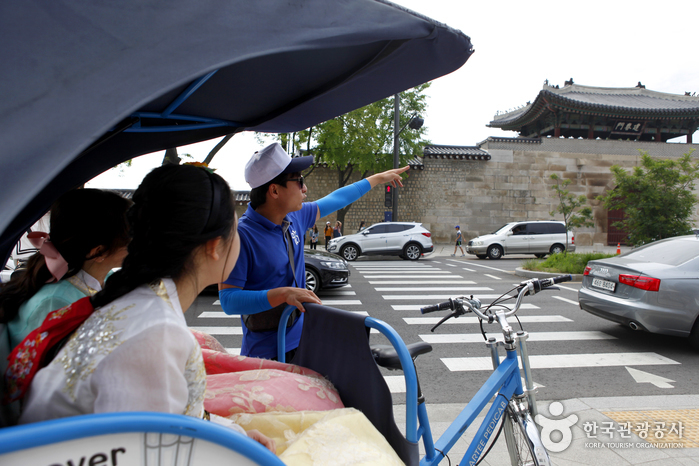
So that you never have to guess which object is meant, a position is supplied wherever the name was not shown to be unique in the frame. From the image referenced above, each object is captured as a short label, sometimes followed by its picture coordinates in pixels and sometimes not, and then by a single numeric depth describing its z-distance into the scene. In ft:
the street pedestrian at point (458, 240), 70.21
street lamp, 60.97
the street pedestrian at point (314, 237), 70.28
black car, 31.35
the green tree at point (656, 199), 41.81
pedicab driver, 6.57
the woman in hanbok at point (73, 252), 5.43
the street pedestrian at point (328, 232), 73.08
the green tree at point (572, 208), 49.60
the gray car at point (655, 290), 17.35
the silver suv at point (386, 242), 60.29
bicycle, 7.02
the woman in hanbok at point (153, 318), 2.96
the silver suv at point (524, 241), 64.80
